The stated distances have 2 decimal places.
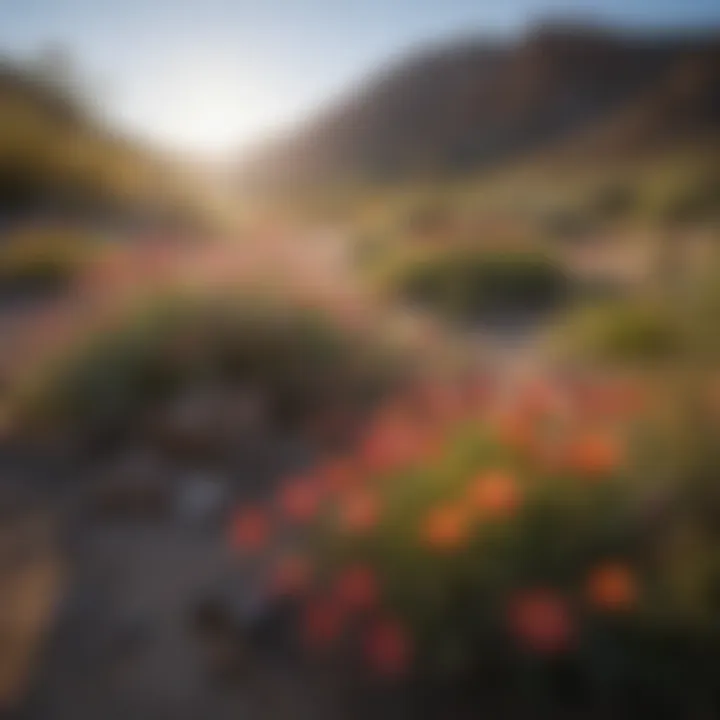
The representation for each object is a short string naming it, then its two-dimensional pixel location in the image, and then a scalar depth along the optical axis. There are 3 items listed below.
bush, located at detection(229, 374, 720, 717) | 1.11
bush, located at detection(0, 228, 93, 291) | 3.69
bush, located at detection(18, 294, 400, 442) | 2.23
